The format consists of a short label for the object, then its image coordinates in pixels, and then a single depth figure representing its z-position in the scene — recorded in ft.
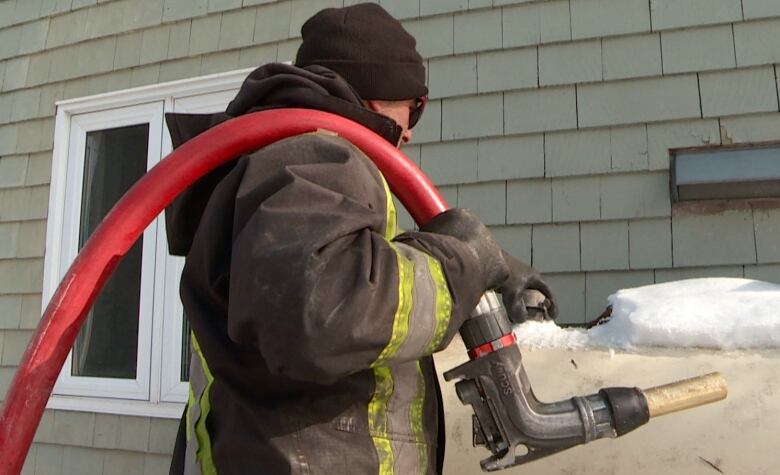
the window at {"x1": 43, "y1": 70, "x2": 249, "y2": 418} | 18.03
